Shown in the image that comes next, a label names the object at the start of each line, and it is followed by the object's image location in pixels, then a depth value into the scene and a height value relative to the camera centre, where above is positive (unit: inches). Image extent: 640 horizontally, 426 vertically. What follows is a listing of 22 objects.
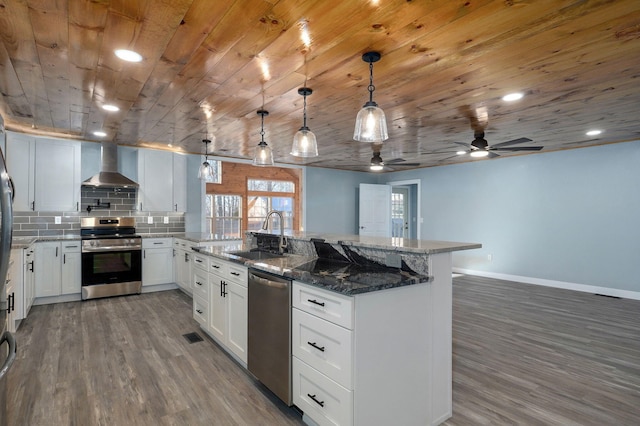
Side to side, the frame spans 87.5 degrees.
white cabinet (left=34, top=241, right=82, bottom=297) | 176.2 -30.6
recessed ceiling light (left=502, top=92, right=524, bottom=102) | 117.6 +41.9
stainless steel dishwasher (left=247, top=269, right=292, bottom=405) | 83.7 -32.3
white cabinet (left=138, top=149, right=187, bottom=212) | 208.5 +20.2
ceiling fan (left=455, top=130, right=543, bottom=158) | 154.6 +32.7
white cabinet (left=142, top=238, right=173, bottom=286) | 203.5 -30.3
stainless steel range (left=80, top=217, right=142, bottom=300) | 186.1 -26.8
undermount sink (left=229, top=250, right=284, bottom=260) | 123.2 -15.9
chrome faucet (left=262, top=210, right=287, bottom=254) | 122.9 -10.9
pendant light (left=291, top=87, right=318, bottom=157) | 100.6 +20.8
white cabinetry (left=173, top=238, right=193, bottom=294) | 191.2 -30.2
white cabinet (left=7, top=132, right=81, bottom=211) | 173.0 +21.5
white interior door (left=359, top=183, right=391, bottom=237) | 315.0 +2.7
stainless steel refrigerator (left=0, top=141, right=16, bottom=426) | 47.1 -7.9
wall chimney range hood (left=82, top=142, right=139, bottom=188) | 191.3 +21.9
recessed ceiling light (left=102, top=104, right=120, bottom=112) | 132.0 +41.8
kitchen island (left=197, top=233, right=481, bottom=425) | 67.7 -27.3
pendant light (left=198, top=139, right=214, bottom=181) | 169.7 +21.0
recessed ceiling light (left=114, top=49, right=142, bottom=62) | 86.6 +41.6
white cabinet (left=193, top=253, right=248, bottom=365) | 104.4 -31.4
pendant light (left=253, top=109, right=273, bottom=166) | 120.2 +20.6
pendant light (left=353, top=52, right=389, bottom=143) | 78.1 +20.9
